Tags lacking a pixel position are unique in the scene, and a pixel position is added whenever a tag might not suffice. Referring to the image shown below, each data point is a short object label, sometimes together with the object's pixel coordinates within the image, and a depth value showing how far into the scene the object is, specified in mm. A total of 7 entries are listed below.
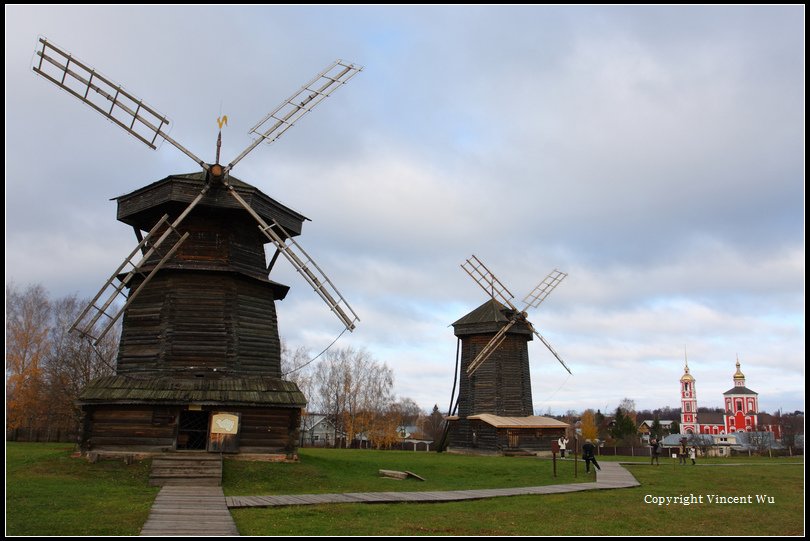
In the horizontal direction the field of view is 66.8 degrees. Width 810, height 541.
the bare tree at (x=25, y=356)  41156
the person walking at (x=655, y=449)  31036
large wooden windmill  19984
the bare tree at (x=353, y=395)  60594
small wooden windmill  40125
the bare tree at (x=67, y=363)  41094
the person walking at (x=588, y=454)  23797
